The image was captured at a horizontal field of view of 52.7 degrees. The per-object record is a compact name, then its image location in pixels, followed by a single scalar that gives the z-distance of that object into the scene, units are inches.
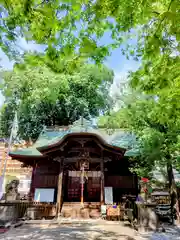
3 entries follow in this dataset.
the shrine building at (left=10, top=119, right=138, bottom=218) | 414.6
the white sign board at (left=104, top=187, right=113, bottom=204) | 428.0
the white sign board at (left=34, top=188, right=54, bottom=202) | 453.1
